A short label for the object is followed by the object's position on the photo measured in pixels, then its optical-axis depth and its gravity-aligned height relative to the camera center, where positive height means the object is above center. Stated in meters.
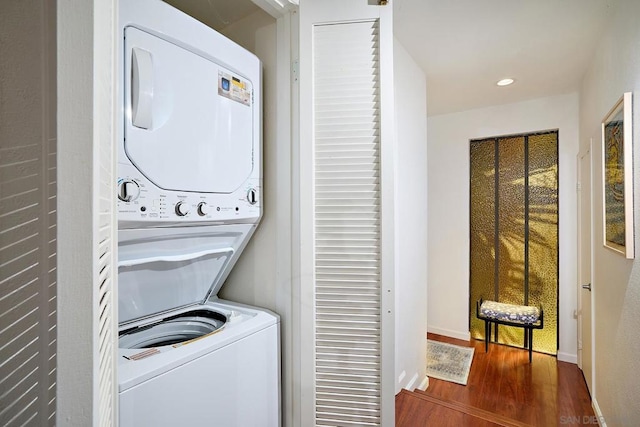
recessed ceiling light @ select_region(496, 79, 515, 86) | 2.79 +1.14
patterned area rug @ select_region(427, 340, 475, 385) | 2.85 -1.49
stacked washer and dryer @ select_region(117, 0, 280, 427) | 0.92 -0.03
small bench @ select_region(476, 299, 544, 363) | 3.06 -1.06
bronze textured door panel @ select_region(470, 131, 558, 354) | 3.25 -0.19
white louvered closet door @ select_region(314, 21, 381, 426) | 1.24 -0.04
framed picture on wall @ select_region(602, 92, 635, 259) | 1.44 +0.16
